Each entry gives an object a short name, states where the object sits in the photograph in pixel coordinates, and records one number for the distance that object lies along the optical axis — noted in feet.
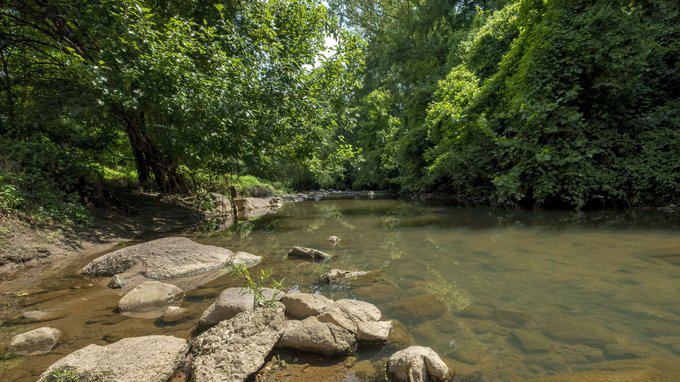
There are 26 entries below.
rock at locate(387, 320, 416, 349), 9.44
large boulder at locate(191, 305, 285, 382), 7.73
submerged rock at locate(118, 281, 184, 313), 12.66
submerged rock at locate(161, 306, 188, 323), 11.64
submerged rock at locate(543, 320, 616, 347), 8.84
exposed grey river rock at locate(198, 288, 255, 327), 10.55
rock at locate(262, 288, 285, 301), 10.99
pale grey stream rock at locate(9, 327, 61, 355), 9.27
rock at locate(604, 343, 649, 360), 8.05
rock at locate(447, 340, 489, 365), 8.51
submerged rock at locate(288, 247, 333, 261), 19.70
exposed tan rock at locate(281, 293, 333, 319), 10.56
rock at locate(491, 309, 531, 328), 10.09
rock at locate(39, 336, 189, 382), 7.50
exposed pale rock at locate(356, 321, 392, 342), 9.51
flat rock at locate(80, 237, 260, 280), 16.96
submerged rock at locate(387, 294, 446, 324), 11.09
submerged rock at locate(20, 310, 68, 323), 11.66
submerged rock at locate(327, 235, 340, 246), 23.97
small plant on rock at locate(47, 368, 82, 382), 7.23
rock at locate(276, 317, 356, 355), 8.97
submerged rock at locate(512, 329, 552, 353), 8.73
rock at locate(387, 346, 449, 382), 7.38
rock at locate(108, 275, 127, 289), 15.30
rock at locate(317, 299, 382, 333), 9.70
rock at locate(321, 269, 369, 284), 15.09
